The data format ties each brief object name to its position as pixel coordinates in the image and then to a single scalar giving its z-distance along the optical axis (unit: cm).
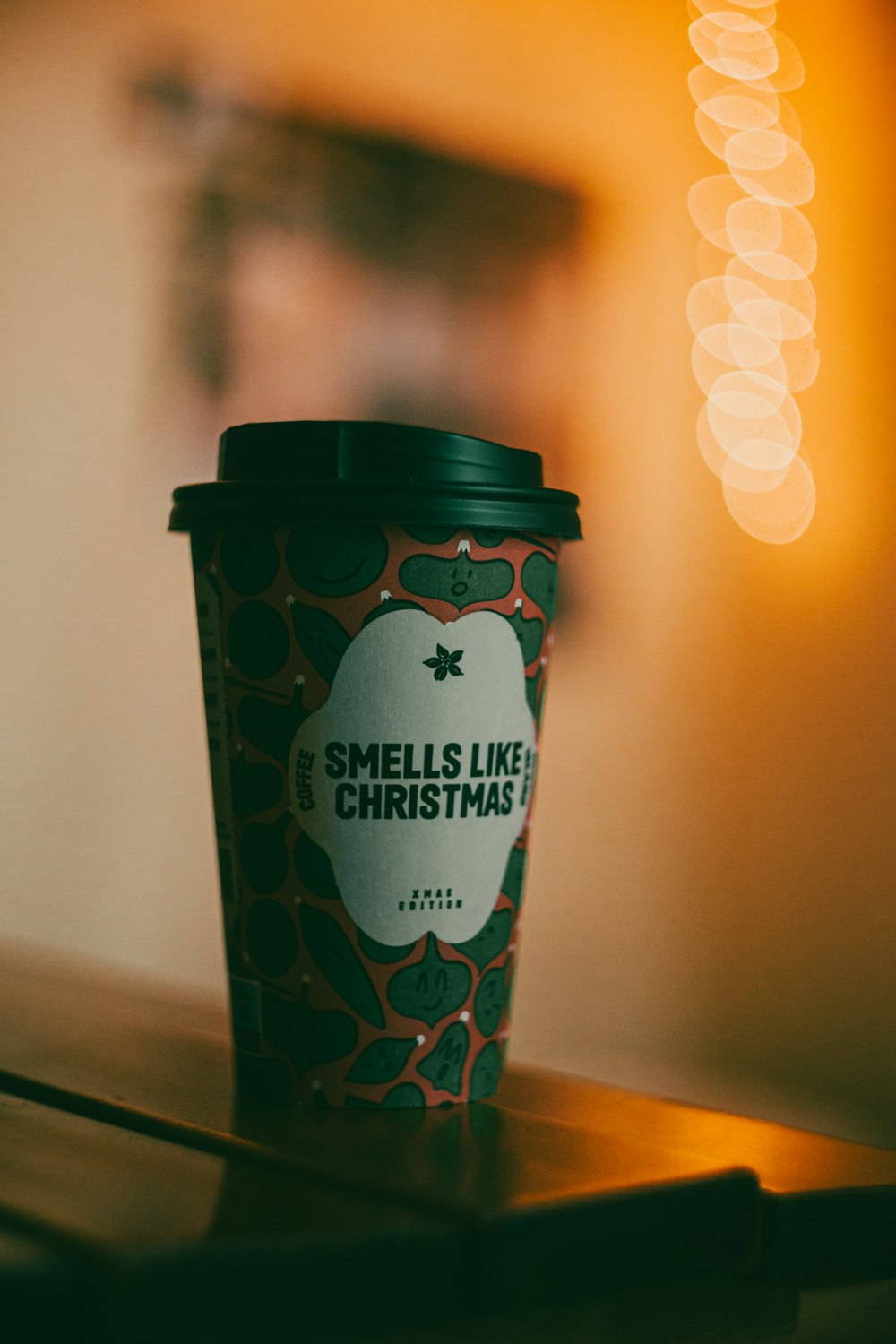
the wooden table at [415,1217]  32
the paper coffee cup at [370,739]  54
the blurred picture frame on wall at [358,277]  141
